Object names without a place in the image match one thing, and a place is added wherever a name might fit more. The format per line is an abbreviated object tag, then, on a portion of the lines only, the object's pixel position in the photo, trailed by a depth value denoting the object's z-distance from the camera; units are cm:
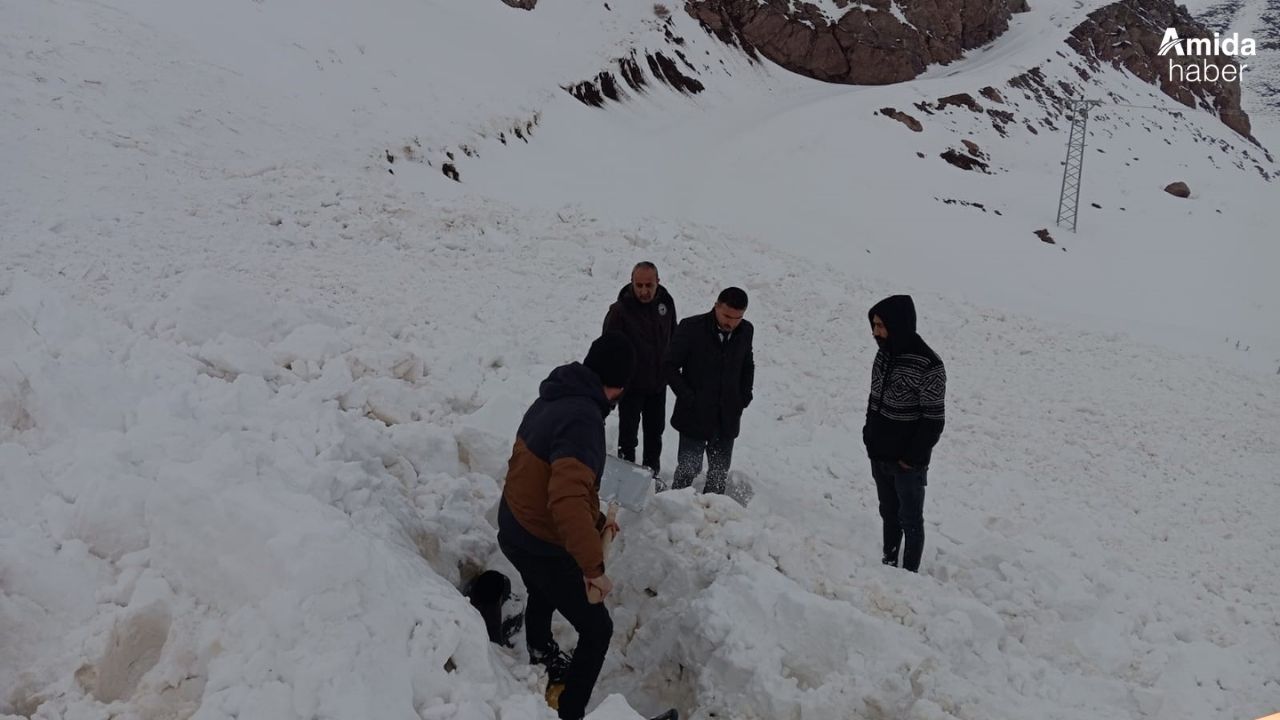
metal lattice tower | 2636
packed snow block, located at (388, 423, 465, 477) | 473
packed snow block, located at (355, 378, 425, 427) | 518
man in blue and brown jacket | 311
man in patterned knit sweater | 476
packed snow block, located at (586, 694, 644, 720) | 291
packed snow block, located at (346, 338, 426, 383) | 573
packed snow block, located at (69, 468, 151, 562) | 308
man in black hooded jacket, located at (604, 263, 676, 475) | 548
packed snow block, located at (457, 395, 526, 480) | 502
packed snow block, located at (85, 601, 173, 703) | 270
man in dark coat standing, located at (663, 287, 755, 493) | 541
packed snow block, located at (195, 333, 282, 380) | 476
